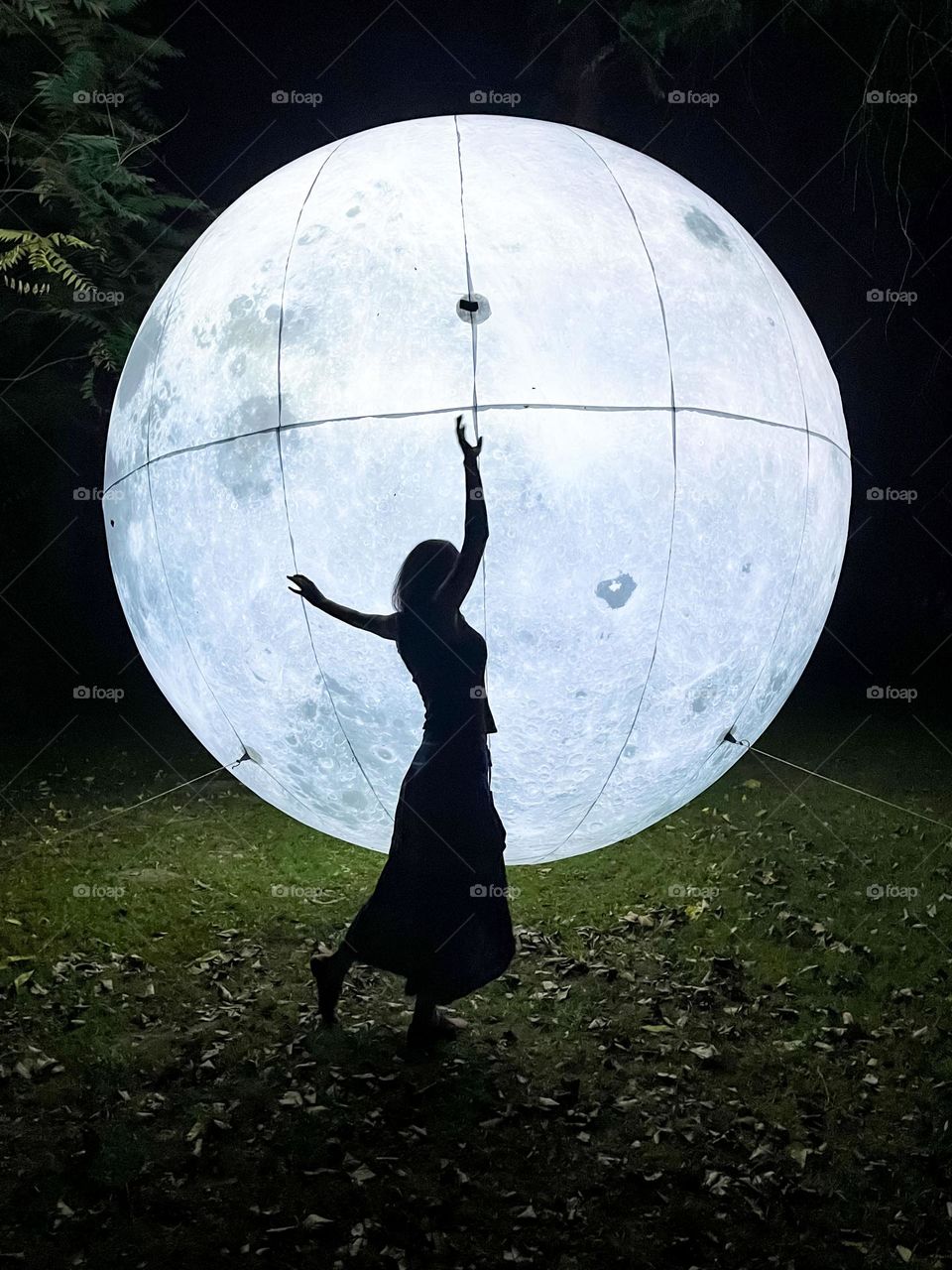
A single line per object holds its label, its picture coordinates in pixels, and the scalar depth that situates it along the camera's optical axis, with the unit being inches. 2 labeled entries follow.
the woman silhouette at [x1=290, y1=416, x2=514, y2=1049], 153.3
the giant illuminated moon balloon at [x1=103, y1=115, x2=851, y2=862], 154.9
